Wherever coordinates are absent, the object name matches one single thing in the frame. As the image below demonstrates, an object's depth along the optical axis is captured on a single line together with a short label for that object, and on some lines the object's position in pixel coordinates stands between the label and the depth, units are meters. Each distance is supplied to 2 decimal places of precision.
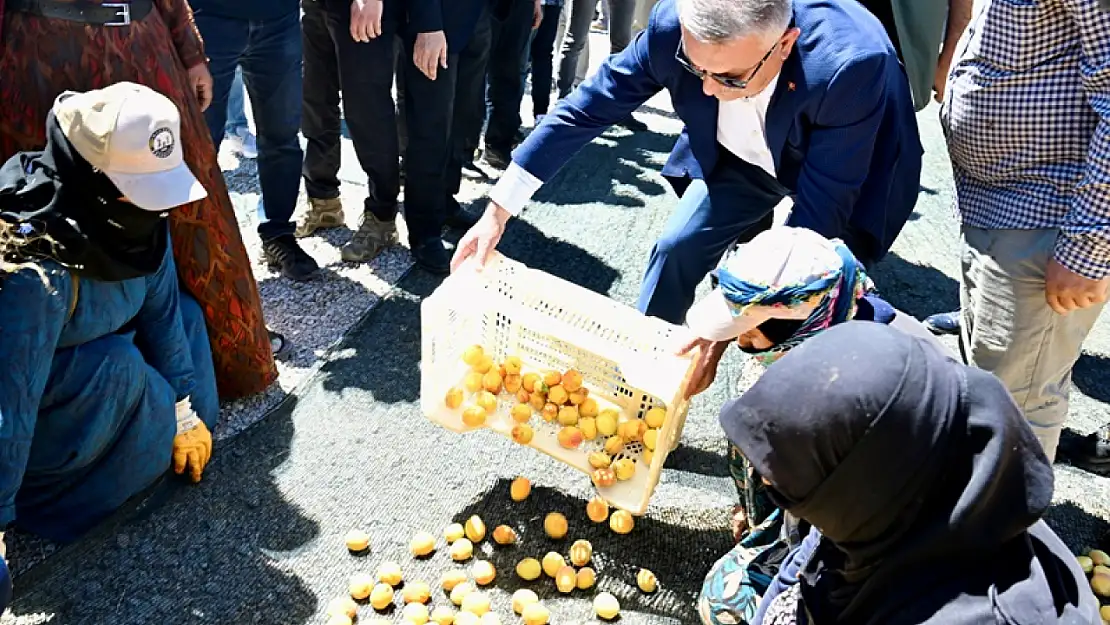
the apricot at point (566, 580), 2.36
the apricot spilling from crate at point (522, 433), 2.48
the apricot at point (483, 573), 2.37
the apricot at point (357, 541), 2.45
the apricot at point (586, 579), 2.38
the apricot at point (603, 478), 2.41
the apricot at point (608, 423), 2.48
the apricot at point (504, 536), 2.49
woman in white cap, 2.03
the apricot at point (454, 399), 2.55
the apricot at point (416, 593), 2.30
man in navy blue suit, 2.12
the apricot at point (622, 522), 2.52
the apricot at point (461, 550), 2.45
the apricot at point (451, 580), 2.36
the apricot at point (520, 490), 2.64
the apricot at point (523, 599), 2.29
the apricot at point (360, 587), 2.31
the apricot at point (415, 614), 2.24
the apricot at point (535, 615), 2.24
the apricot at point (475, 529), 2.49
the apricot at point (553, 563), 2.40
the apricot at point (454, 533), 2.49
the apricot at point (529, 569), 2.39
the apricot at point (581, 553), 2.44
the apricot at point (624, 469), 2.41
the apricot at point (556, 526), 2.52
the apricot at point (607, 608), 2.29
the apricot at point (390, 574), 2.35
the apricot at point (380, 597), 2.27
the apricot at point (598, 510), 2.52
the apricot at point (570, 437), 2.49
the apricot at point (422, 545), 2.46
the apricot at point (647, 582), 2.37
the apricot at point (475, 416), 2.52
